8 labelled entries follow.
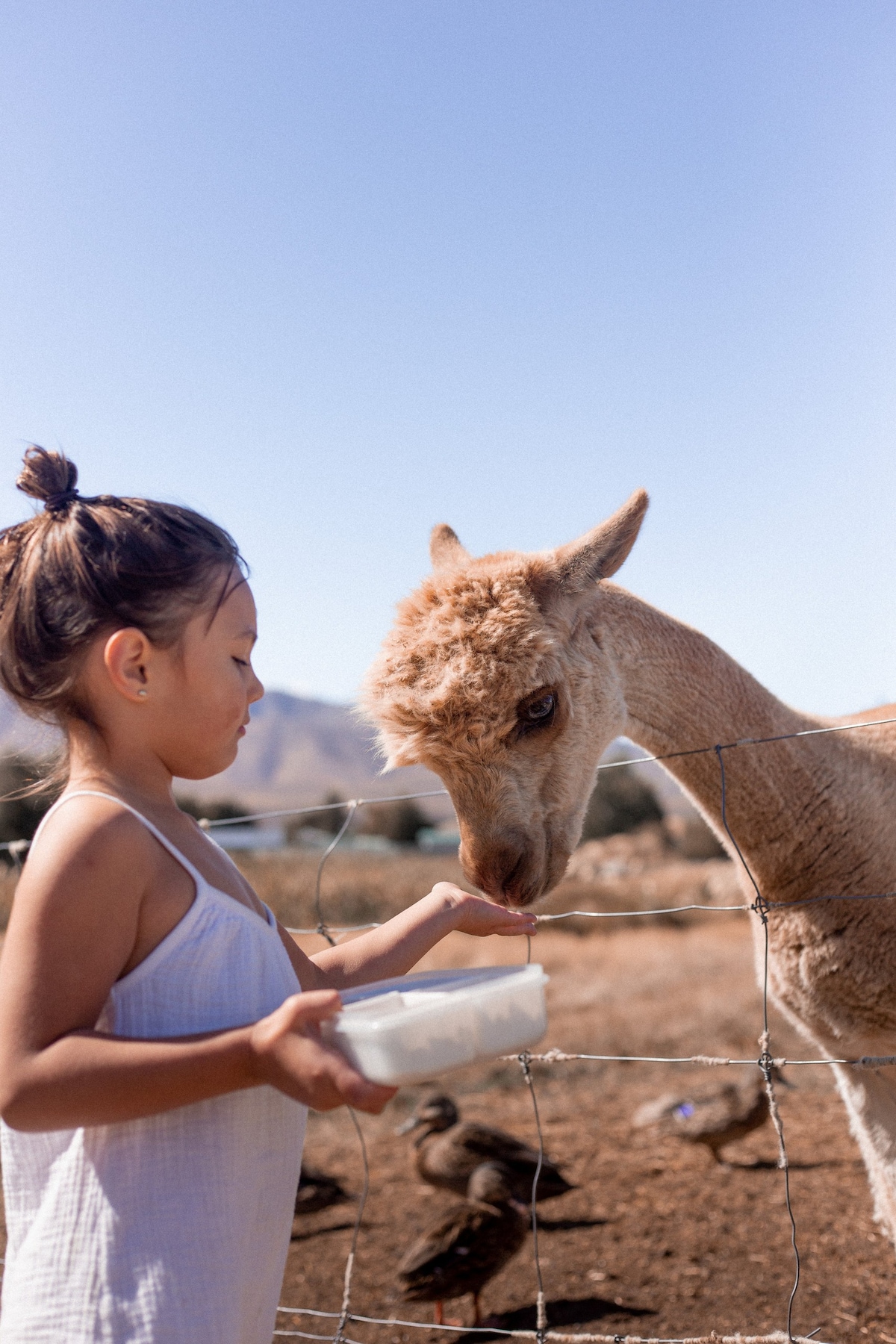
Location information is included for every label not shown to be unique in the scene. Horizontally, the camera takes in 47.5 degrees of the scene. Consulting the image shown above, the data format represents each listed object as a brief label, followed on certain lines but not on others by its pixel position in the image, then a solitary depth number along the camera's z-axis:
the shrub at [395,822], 42.28
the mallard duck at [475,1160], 4.97
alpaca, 2.57
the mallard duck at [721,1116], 5.79
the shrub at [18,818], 24.44
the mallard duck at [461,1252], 3.95
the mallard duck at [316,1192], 5.32
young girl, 1.23
